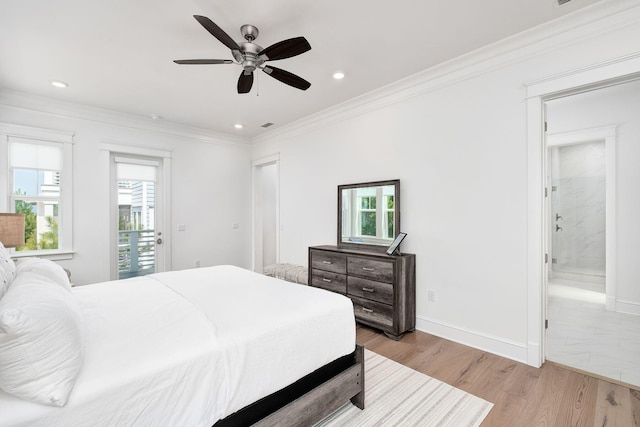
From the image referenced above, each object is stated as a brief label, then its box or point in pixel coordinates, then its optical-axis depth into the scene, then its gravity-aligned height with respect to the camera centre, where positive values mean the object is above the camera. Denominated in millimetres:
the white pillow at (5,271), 1355 -300
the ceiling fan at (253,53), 1902 +1180
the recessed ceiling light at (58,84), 3184 +1508
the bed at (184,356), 992 -620
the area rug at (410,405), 1760 -1284
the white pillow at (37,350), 943 -479
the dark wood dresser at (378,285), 2918 -782
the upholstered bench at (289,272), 3990 -853
